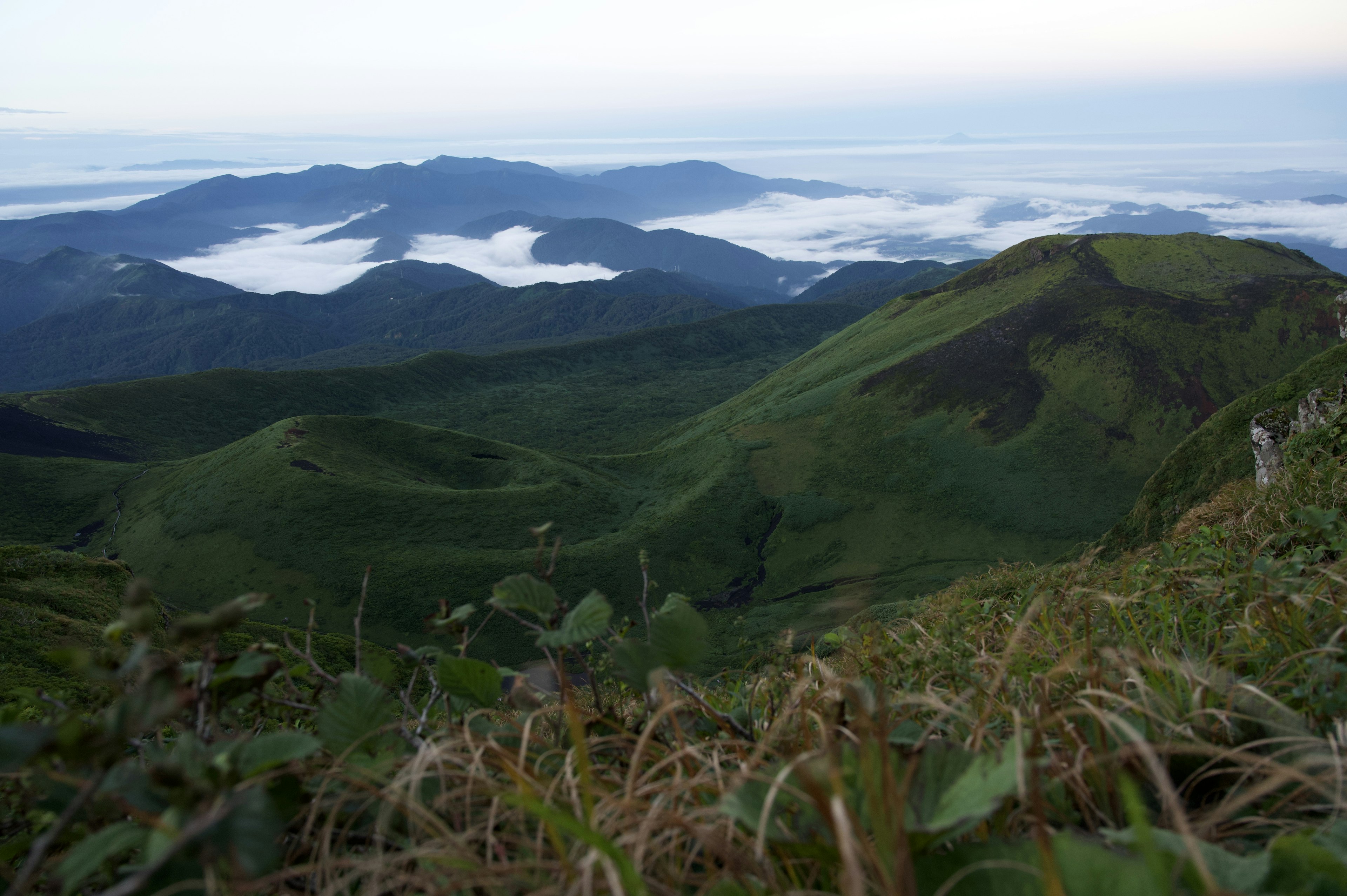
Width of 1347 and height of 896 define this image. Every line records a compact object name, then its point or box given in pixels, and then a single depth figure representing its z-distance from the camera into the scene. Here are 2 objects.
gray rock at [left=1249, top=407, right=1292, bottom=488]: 23.52
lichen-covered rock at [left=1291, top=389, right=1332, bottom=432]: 21.33
